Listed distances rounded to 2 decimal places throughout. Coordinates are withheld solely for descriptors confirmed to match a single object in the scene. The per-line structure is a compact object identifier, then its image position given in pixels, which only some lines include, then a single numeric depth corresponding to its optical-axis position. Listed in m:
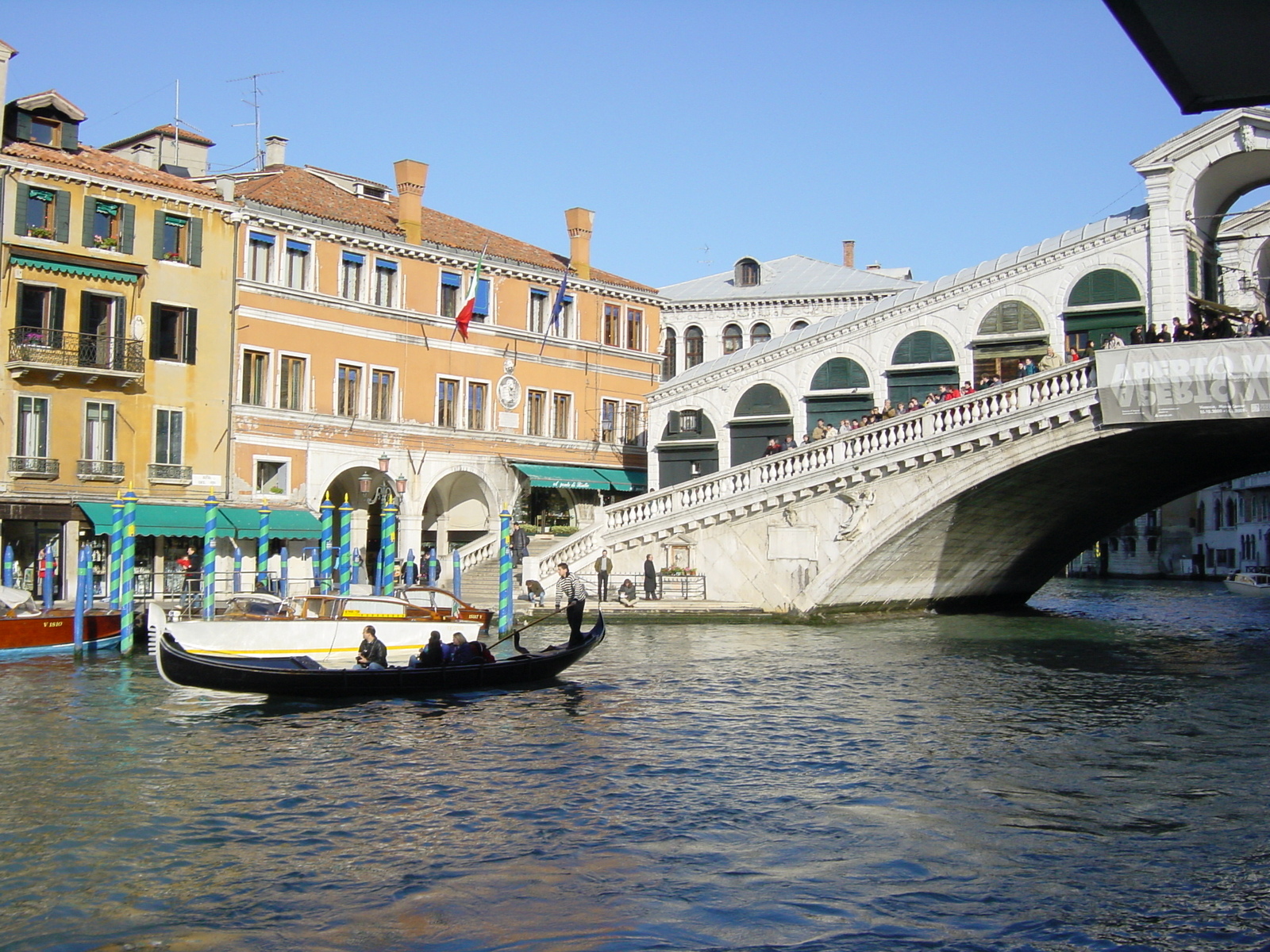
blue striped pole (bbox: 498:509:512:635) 25.14
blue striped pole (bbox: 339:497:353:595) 25.73
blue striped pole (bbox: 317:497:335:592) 26.44
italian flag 33.03
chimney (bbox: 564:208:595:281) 37.12
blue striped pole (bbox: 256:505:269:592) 25.77
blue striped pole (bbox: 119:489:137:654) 22.62
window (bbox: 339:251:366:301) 31.56
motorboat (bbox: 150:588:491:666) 18.20
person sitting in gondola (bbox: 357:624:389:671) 17.23
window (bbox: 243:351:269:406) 29.81
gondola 15.88
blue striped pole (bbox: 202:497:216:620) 22.86
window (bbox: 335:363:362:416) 31.52
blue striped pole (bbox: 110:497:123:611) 22.97
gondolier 18.67
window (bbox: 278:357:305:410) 30.45
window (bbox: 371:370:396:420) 32.19
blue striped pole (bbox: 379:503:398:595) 27.62
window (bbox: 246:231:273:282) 29.98
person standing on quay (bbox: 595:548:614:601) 27.56
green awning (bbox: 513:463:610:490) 34.47
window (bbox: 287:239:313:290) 30.66
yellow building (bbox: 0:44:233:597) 26.33
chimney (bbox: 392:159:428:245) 33.16
